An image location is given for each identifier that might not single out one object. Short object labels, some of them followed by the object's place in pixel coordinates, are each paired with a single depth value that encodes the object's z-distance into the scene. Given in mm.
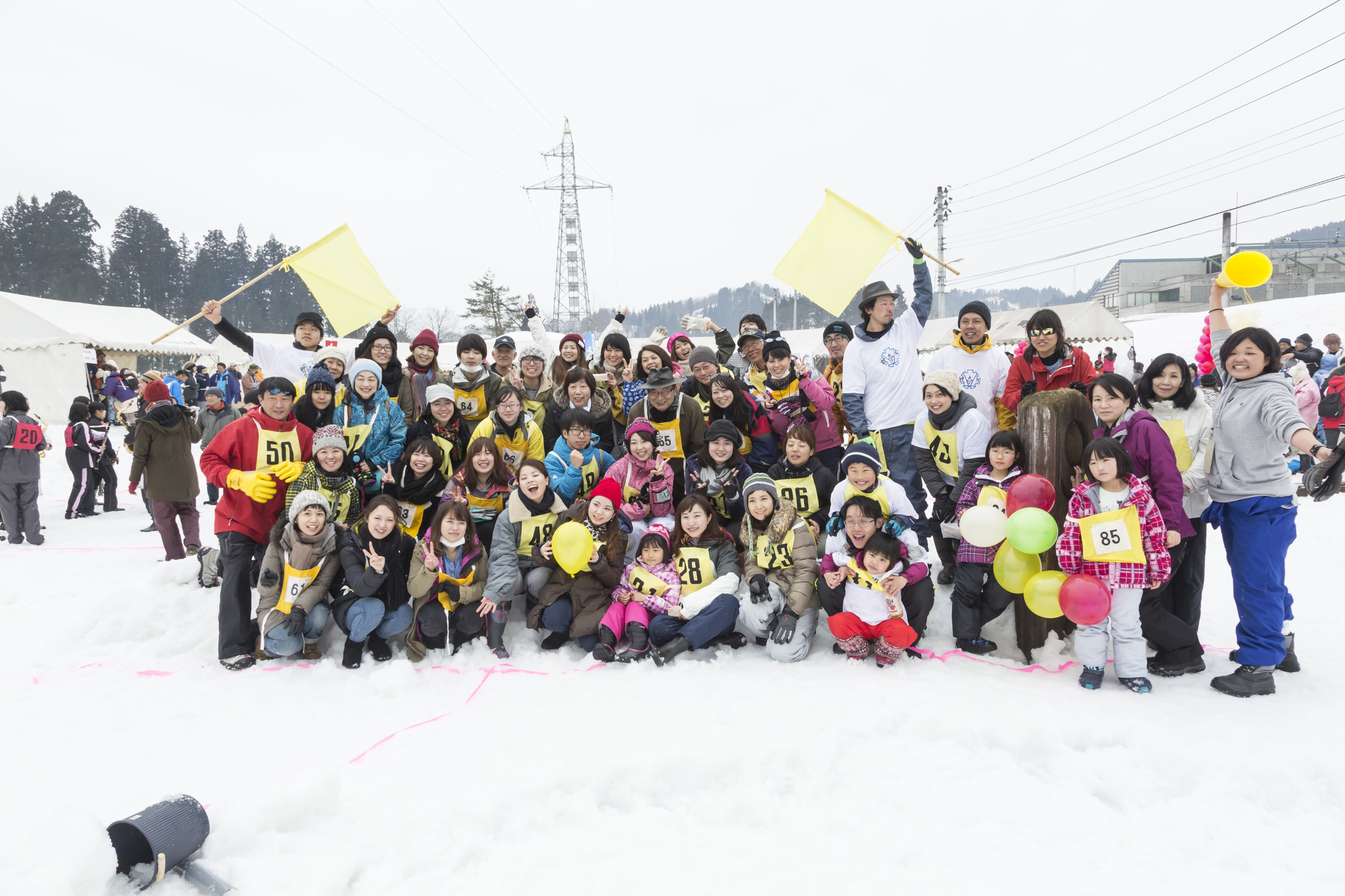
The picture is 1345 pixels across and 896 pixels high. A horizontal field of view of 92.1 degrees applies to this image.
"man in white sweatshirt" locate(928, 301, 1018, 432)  5242
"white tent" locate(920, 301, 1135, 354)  24984
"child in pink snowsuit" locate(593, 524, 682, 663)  4543
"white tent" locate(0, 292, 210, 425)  19656
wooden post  4410
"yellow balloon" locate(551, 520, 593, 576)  4586
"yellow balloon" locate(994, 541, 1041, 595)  4234
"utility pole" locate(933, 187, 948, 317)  31609
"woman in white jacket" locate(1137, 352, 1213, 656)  4164
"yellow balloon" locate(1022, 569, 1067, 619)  3986
